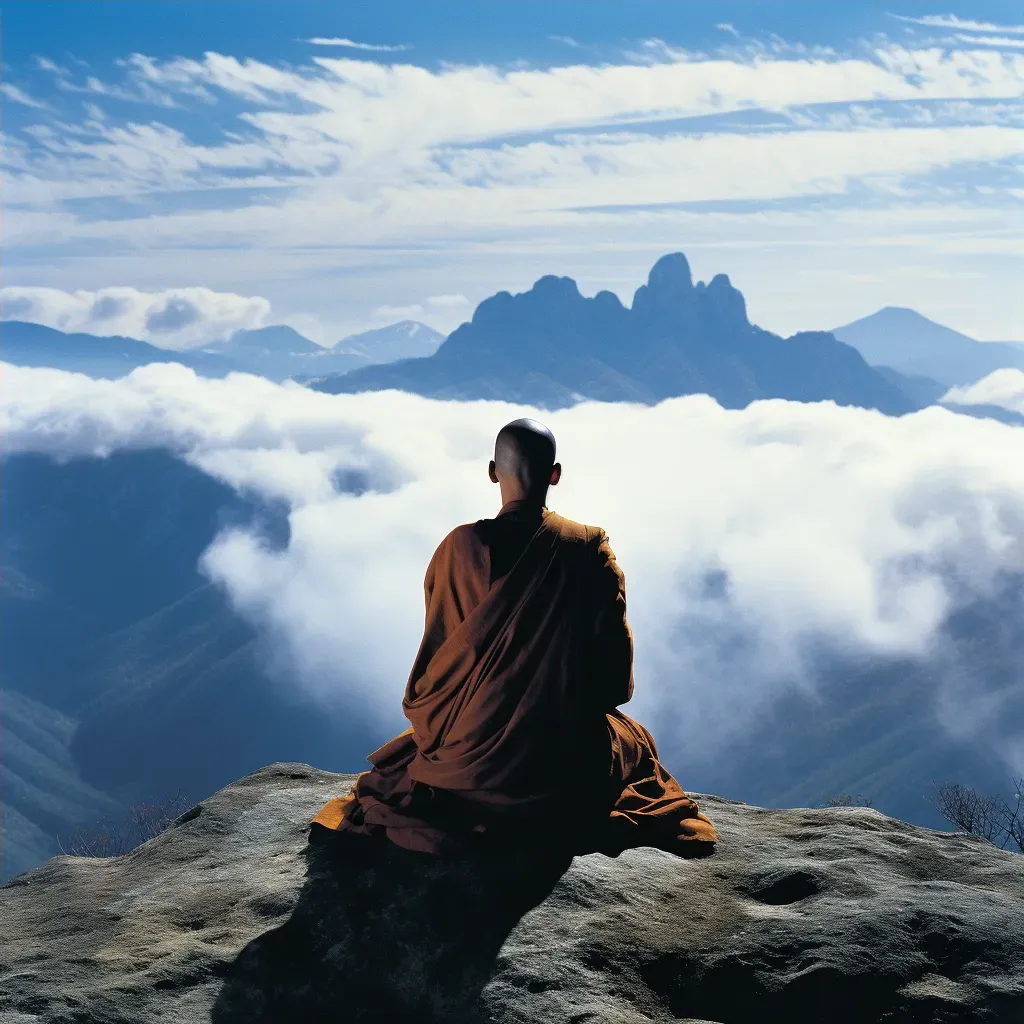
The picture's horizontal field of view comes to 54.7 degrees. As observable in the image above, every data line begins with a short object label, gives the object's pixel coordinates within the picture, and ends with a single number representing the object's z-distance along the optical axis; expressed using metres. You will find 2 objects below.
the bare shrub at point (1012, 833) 18.53
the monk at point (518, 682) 6.43
